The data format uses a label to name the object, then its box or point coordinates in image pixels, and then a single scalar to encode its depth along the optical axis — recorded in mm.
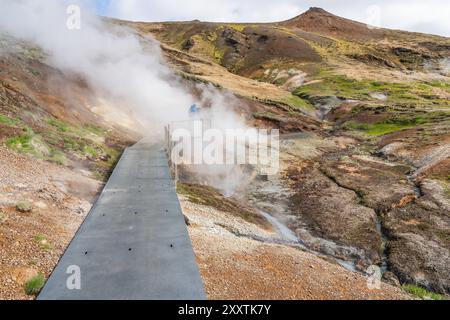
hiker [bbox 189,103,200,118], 27388
